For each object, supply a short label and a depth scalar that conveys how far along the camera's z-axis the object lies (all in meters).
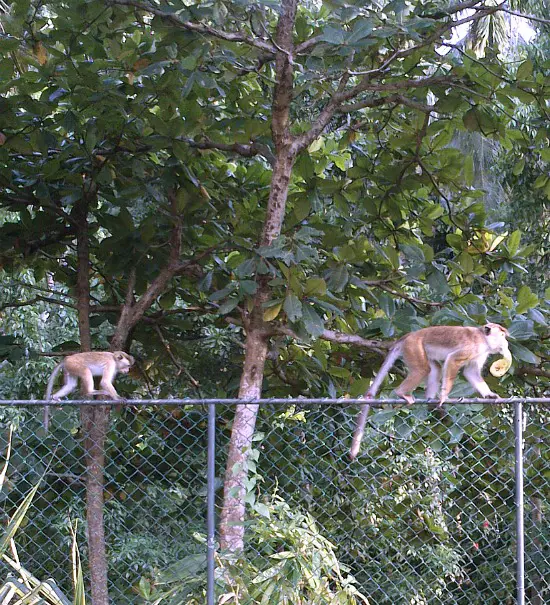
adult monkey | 7.59
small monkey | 8.47
